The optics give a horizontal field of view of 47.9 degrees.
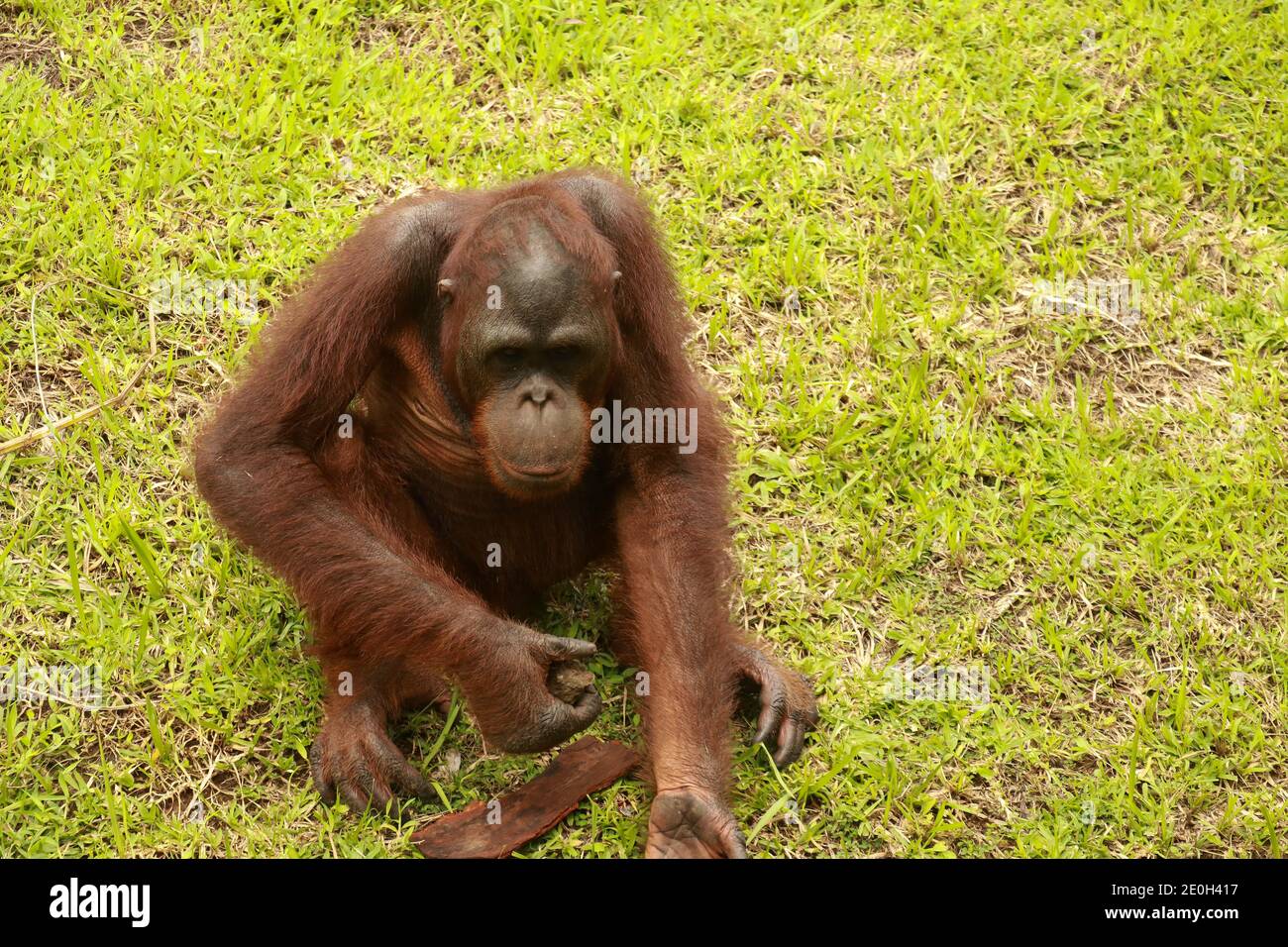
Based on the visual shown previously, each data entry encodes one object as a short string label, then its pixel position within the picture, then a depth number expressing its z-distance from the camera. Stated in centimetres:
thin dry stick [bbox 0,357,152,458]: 494
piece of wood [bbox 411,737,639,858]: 412
